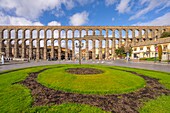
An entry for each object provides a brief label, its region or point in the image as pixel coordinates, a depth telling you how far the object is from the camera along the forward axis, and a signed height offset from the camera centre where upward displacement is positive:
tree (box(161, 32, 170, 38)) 37.32 +10.10
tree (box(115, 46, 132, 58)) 40.98 +2.70
